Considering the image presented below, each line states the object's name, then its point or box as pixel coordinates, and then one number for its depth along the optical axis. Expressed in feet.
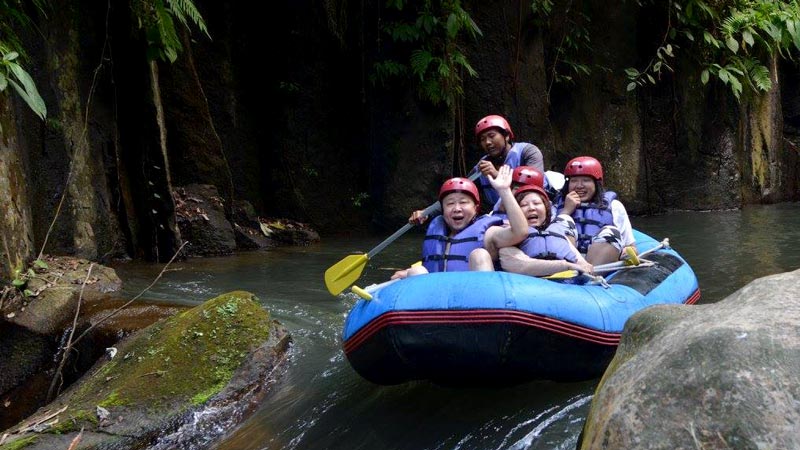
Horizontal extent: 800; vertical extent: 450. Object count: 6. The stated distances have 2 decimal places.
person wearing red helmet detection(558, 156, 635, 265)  15.97
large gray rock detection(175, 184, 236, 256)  26.35
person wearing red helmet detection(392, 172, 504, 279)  14.29
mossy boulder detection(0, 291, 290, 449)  10.95
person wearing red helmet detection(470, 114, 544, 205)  18.56
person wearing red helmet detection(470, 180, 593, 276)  13.70
